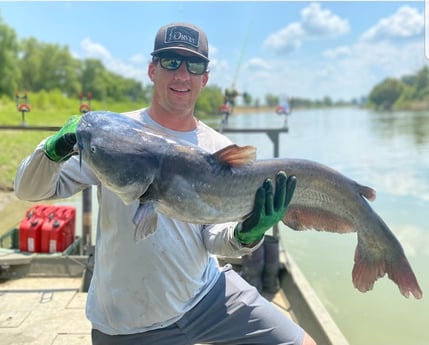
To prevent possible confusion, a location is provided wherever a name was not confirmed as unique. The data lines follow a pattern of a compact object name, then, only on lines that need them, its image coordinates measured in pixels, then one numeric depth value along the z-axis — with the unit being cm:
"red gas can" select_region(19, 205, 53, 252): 496
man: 199
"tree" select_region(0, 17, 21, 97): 4538
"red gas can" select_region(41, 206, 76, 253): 499
